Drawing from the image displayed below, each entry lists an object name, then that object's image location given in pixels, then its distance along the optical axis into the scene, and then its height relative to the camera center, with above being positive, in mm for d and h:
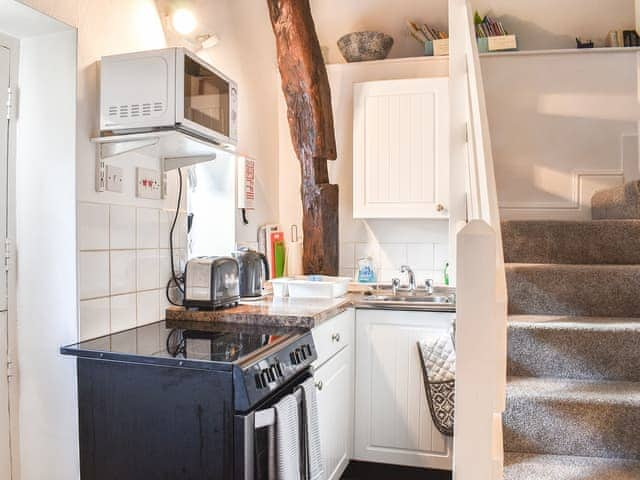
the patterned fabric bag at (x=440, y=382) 2518 -652
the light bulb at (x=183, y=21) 2213 +938
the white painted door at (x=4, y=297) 1659 -156
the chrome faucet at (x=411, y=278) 3104 -196
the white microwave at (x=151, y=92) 1727 +508
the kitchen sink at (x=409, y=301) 2616 -300
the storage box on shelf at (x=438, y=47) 3305 +1228
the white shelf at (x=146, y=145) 1771 +362
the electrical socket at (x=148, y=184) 2027 +242
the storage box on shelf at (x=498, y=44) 3303 +1249
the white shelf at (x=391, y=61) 3340 +1171
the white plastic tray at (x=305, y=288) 2623 -214
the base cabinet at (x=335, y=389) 2225 -650
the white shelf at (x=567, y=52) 3201 +1178
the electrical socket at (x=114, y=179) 1858 +239
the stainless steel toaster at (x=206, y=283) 2127 -149
